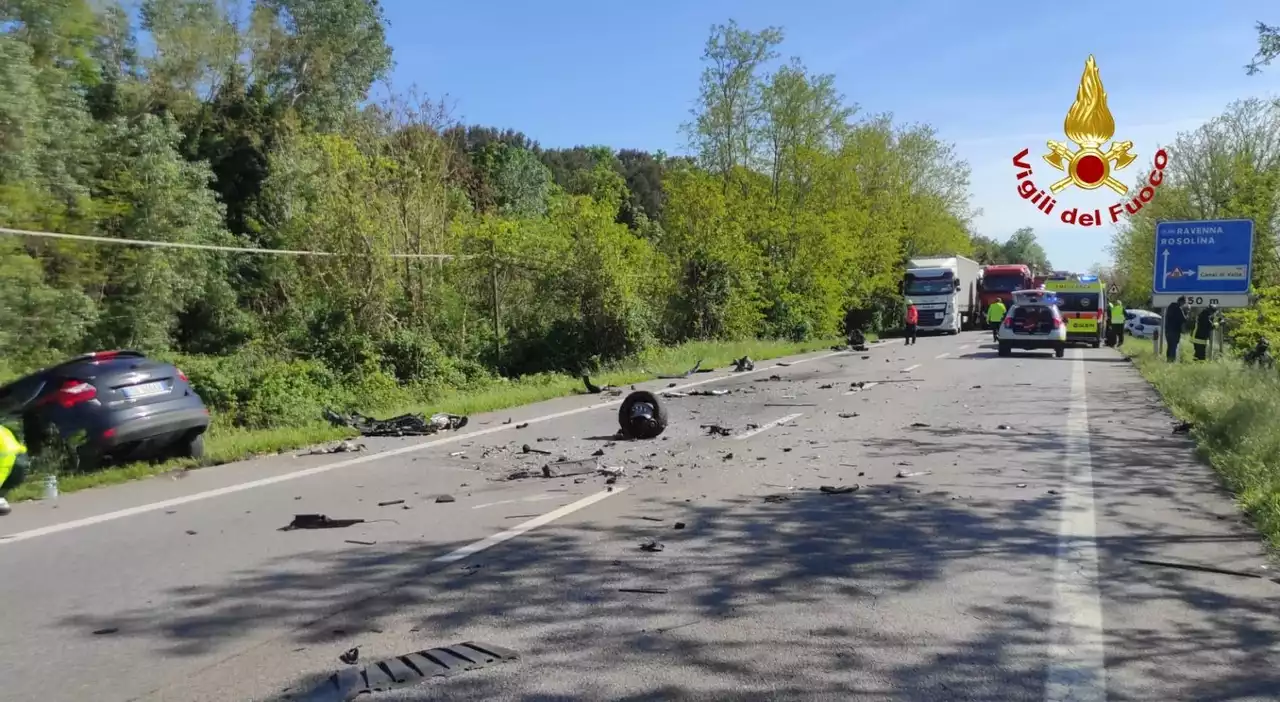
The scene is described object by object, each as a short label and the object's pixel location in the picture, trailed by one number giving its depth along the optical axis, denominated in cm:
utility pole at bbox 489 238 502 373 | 2461
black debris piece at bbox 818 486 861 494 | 883
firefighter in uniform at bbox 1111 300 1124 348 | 3641
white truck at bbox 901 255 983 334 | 4562
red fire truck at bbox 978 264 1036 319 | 5238
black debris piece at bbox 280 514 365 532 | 752
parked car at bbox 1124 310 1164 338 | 5292
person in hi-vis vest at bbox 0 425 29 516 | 819
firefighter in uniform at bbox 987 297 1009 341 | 3847
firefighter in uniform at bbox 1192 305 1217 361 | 2329
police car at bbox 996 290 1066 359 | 2898
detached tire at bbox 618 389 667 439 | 1262
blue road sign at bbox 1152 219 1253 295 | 2361
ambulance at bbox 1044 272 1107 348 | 3322
